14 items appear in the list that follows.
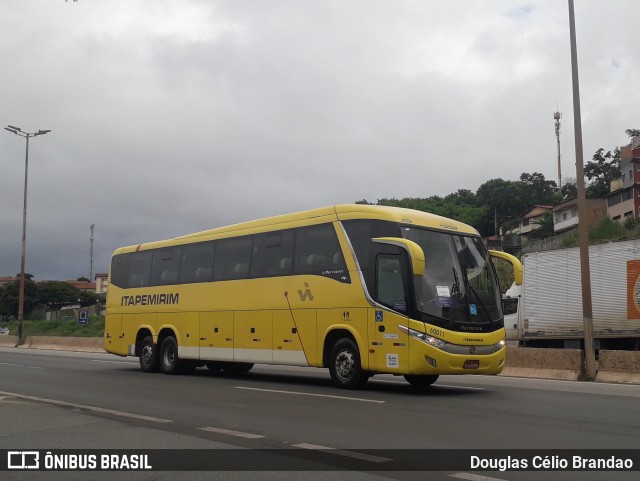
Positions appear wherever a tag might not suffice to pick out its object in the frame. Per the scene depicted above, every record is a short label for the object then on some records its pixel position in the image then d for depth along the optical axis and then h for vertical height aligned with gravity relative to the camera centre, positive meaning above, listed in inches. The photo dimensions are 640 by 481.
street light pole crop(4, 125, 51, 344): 1679.4 +269.2
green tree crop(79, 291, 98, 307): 3809.1 +64.5
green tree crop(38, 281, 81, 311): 3604.8 +84.8
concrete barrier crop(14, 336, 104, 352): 1382.9 -75.3
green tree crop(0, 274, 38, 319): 3472.0 +65.1
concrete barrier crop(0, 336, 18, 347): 1685.8 -80.1
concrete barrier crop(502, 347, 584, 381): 655.8 -57.2
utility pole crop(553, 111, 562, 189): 3759.8 +1048.4
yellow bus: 456.1 +10.2
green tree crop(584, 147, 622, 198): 3267.7 +715.6
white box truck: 855.1 +14.6
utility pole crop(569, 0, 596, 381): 633.0 +82.3
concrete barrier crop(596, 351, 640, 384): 613.0 -56.4
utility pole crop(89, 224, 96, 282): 4255.7 +350.3
